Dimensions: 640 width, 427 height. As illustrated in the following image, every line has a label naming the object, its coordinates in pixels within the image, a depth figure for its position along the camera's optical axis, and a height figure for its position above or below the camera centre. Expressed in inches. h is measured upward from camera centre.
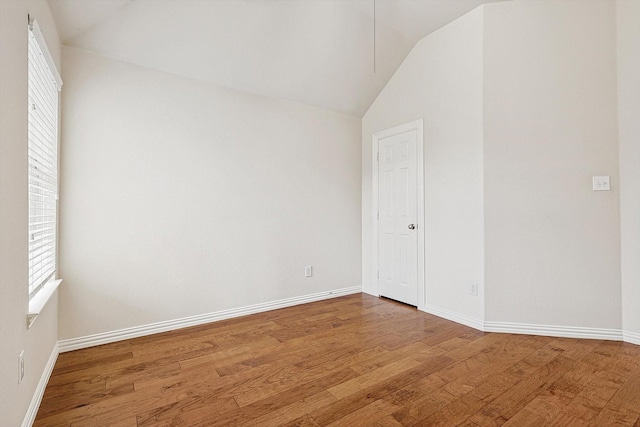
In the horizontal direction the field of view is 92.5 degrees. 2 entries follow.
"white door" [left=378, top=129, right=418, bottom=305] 139.1 -2.2
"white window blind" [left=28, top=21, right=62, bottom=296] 69.4 +14.3
